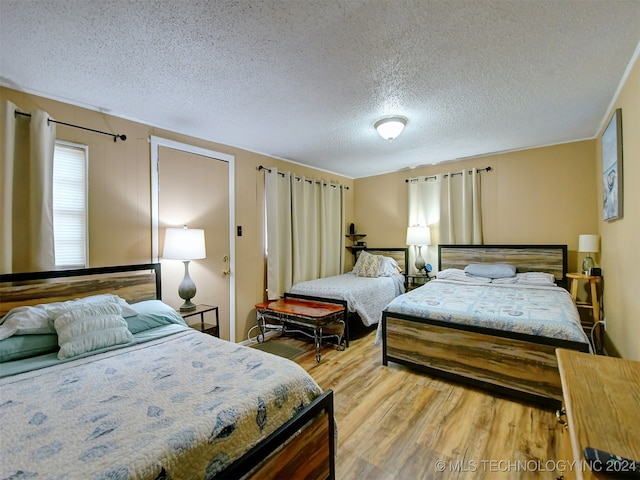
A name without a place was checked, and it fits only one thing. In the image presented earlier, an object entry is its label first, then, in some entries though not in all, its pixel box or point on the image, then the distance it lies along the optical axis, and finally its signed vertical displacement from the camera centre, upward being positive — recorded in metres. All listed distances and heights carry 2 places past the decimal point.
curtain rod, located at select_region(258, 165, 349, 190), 3.84 +0.98
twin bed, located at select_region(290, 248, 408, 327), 3.56 -0.60
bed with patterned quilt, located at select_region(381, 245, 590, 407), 2.13 -0.75
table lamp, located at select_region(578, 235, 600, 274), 3.09 -0.08
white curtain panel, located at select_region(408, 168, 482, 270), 4.14 +0.50
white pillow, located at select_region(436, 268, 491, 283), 3.62 -0.49
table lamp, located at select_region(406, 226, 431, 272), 4.43 +0.05
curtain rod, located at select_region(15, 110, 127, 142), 2.07 +0.96
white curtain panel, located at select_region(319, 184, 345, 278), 4.70 +0.19
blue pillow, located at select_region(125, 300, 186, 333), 2.01 -0.55
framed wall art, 2.19 +0.60
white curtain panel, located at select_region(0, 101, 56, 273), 2.05 +0.36
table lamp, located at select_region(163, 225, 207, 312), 2.67 -0.07
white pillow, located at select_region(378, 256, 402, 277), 4.42 -0.43
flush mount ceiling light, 2.69 +1.10
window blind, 2.23 +0.32
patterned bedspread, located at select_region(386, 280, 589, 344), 2.16 -0.61
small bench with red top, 3.07 -0.81
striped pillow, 4.45 -0.39
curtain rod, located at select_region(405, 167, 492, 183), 4.06 +1.01
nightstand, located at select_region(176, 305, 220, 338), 2.70 -0.81
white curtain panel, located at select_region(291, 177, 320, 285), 4.17 +0.21
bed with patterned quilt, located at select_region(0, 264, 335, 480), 0.90 -0.65
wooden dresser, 0.72 -0.52
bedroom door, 2.90 +0.31
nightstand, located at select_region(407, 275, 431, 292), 4.53 -0.66
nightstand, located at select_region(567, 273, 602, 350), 3.00 -0.64
